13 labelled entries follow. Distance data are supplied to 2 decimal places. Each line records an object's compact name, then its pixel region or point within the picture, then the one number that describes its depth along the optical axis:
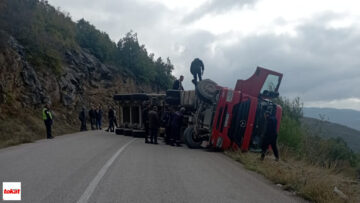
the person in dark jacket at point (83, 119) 24.84
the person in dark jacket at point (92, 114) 26.42
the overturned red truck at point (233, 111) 13.77
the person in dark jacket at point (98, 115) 26.56
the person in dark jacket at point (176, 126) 15.70
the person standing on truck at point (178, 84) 18.36
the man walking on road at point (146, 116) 16.36
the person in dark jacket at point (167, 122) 16.14
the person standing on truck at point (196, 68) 15.83
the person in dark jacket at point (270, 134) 12.30
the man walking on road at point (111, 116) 24.58
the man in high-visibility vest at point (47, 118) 17.75
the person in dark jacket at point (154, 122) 15.97
